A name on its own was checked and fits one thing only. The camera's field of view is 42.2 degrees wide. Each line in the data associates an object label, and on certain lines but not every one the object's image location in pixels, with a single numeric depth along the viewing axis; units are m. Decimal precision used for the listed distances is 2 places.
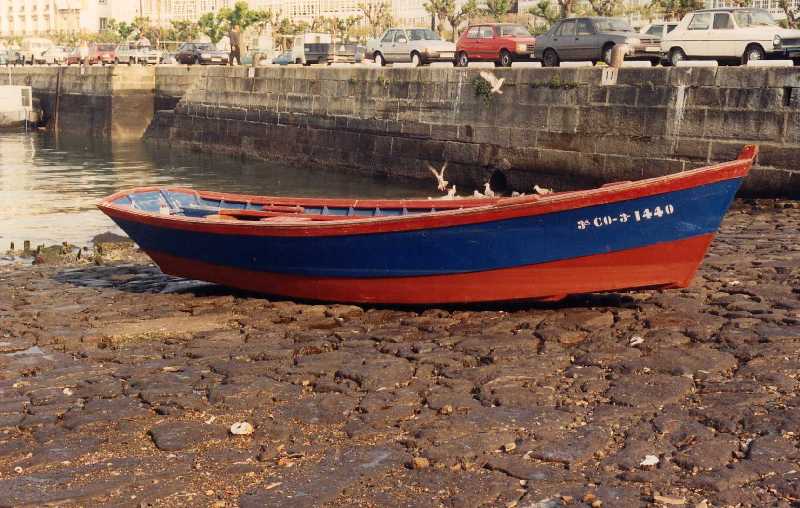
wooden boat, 8.66
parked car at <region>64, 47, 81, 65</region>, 51.75
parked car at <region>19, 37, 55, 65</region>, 59.38
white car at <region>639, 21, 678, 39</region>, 26.94
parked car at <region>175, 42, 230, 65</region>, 41.91
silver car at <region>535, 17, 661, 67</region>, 22.36
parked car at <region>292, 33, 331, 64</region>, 57.75
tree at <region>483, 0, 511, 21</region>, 61.44
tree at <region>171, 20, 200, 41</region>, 91.19
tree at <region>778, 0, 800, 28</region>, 32.91
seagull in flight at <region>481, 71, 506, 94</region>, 20.91
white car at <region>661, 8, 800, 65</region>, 18.98
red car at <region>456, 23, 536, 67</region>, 25.59
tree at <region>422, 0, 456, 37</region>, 66.06
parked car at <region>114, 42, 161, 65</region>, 49.16
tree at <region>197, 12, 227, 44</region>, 86.62
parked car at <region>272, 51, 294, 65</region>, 40.34
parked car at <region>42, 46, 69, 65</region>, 55.88
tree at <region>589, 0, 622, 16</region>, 49.19
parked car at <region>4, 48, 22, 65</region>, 59.02
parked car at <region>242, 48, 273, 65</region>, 33.72
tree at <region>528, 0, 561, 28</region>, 51.53
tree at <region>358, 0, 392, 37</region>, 74.31
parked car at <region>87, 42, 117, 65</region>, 50.09
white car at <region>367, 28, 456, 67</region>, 28.58
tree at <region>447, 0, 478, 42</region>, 63.28
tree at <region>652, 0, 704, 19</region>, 42.25
